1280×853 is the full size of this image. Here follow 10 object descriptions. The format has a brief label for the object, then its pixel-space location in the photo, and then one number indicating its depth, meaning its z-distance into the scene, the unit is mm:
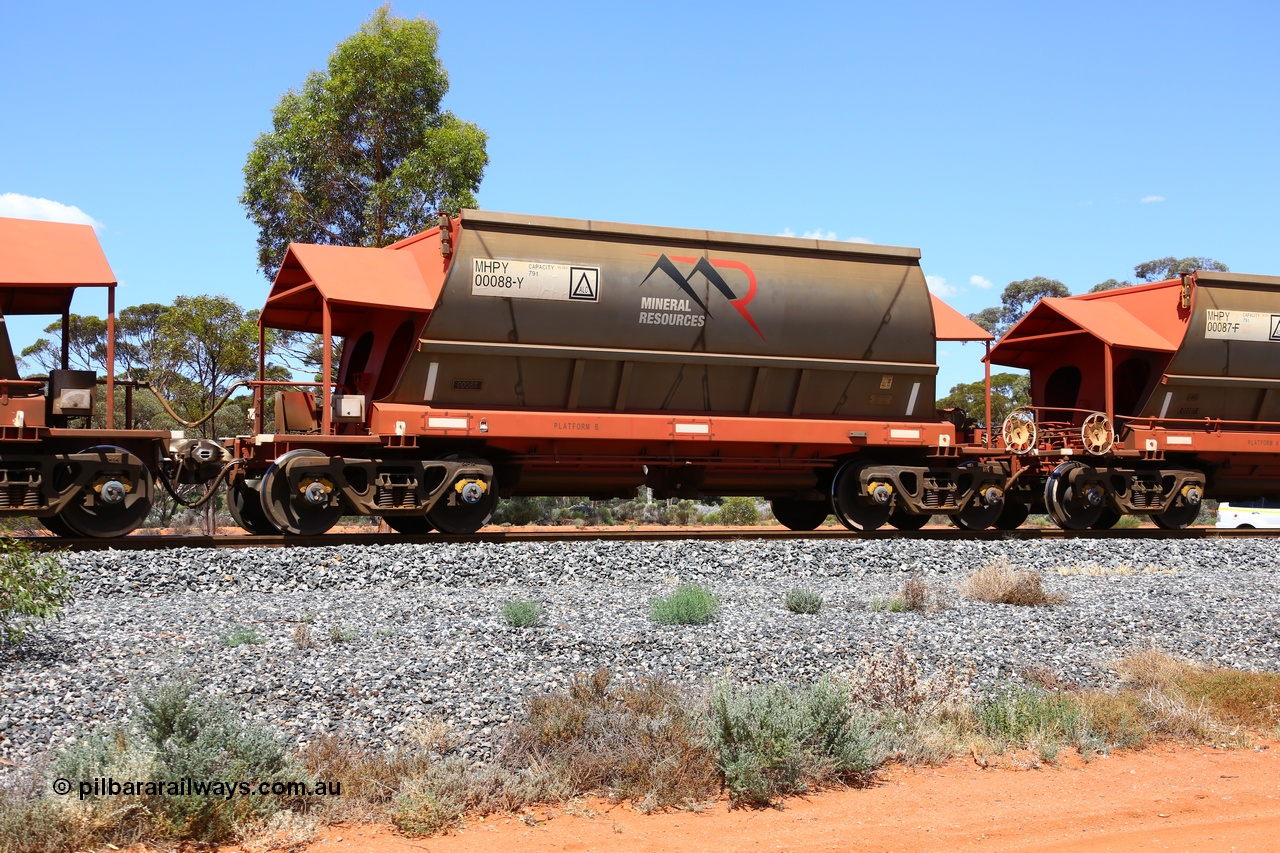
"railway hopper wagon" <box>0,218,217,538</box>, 11141
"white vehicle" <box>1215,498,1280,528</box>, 20609
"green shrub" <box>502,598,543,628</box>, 8031
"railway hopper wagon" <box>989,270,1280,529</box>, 16406
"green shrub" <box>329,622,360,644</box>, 7523
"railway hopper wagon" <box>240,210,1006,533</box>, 12789
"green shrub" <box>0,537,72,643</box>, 7070
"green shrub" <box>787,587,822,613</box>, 9188
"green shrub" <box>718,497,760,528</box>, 26703
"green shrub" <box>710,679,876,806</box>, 5731
